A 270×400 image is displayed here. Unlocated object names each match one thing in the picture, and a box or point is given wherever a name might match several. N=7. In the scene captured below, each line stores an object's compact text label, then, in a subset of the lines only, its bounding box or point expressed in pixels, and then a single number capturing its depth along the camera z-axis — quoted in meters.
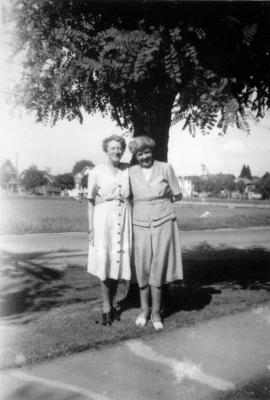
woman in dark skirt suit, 4.55
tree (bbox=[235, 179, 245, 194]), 133.62
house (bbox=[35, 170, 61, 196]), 127.38
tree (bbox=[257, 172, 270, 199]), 106.69
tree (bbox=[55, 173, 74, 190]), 126.50
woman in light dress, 4.54
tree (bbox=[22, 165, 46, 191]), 122.69
